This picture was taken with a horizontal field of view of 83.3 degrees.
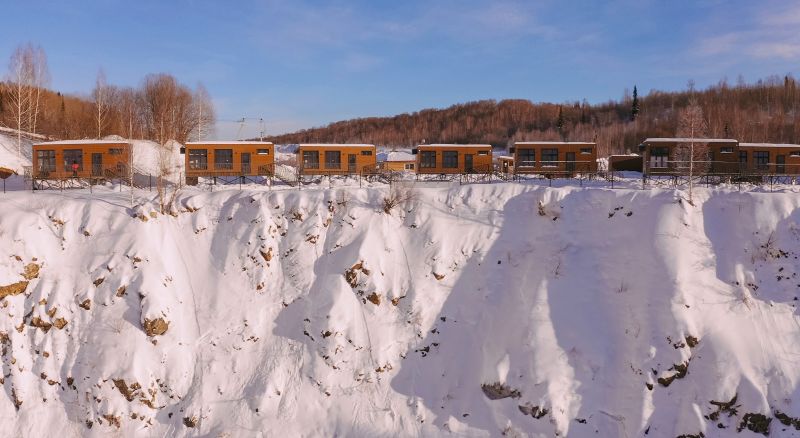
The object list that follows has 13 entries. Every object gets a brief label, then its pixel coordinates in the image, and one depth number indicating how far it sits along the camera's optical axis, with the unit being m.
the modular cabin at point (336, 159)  41.75
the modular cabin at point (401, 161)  67.38
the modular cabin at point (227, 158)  39.75
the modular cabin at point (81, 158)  39.09
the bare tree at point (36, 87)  53.62
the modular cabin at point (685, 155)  38.91
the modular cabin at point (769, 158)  41.47
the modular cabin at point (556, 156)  42.28
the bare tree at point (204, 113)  69.88
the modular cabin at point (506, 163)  54.69
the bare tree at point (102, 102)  61.90
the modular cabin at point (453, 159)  43.56
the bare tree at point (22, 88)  52.28
